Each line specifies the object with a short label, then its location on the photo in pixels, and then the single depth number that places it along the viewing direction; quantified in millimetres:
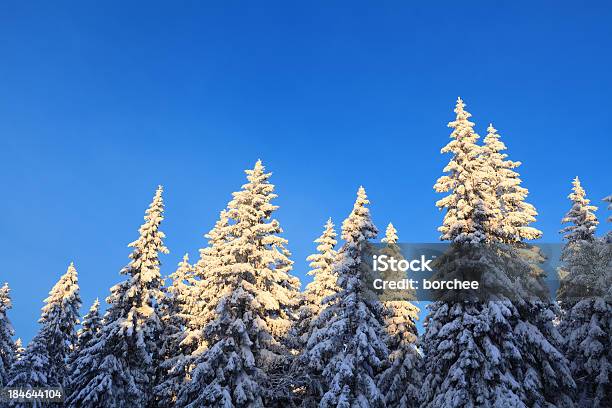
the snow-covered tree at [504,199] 26047
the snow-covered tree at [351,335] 24425
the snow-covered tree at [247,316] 25109
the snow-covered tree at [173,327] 31266
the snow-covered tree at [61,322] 44969
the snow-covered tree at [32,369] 40969
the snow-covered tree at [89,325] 47000
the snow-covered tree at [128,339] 32812
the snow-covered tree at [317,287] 34219
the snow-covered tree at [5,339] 46875
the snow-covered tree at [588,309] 27984
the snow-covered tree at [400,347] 31578
